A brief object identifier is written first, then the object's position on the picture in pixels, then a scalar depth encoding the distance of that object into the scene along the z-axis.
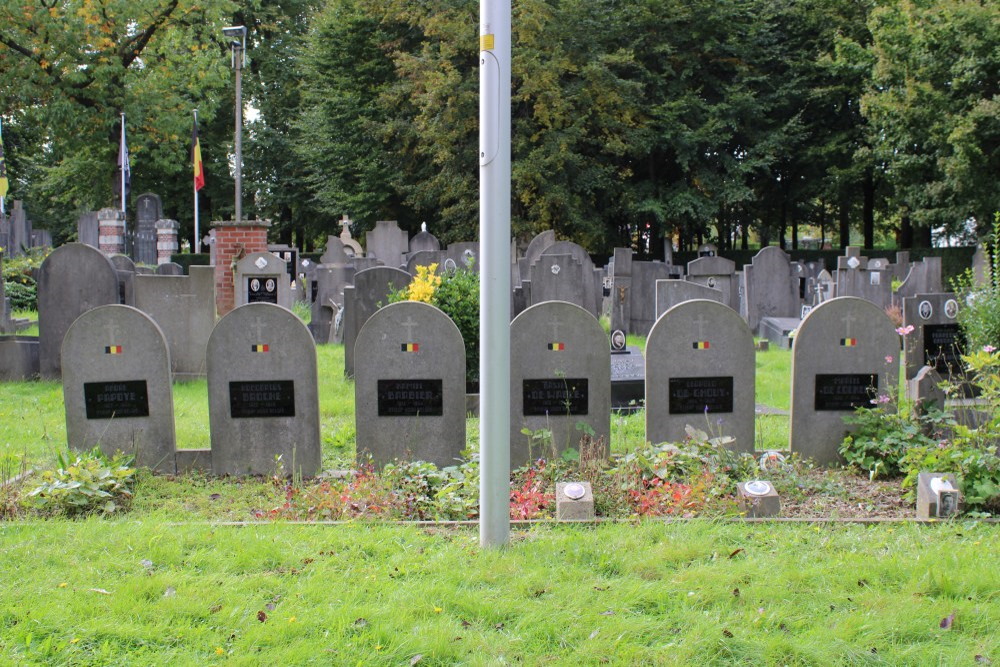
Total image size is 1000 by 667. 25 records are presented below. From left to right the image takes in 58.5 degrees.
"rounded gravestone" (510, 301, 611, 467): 6.54
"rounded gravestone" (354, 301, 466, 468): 6.40
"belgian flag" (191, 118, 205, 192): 26.47
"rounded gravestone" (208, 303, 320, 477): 6.40
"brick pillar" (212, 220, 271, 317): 14.92
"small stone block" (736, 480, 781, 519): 5.27
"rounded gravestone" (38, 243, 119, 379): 10.57
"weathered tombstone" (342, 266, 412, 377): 10.79
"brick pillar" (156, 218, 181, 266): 27.64
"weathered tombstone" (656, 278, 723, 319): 11.66
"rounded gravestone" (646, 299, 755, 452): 6.58
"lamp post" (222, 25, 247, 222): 21.45
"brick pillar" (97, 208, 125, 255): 24.95
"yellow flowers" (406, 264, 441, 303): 9.95
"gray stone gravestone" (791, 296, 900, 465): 6.73
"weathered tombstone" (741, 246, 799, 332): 16.50
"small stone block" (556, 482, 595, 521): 5.08
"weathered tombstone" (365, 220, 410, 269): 24.44
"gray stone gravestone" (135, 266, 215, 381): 10.93
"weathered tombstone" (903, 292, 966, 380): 9.35
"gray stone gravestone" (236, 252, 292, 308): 12.61
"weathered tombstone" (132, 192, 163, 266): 28.56
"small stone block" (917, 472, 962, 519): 5.18
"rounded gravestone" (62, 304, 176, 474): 6.36
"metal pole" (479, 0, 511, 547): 4.05
